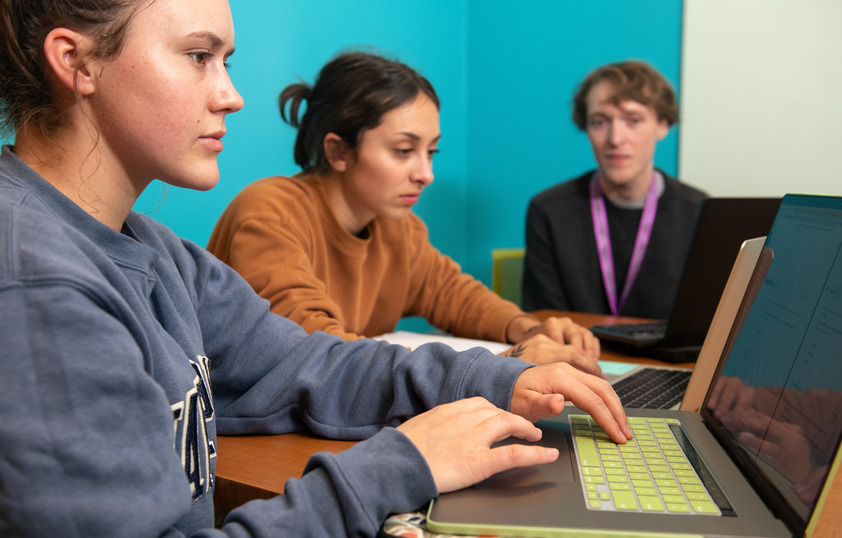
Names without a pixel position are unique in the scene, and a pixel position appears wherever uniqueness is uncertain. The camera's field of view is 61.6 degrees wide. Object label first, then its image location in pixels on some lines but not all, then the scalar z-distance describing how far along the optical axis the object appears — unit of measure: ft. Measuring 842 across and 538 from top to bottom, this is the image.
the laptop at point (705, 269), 3.72
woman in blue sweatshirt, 1.63
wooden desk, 2.23
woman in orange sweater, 4.75
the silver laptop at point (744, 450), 1.79
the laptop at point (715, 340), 2.78
